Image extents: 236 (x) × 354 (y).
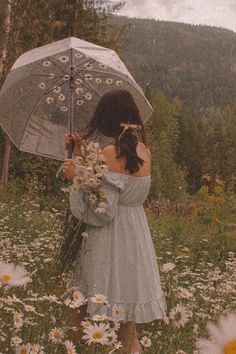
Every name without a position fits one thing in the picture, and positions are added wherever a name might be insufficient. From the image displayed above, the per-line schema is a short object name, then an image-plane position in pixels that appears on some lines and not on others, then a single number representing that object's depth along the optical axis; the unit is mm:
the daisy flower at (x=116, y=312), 2343
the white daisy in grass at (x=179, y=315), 2387
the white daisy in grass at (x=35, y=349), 1574
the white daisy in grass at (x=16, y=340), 1803
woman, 3592
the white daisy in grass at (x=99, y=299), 2323
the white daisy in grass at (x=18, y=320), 1891
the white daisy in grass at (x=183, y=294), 2936
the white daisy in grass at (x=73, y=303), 2164
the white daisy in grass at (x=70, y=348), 1708
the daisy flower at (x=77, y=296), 2300
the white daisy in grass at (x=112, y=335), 1937
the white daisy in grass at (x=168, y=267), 3037
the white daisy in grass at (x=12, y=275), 1351
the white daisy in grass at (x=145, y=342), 2561
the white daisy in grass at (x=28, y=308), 2264
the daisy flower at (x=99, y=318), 1971
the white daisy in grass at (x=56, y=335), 1974
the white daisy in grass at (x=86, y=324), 1866
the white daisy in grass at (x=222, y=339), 858
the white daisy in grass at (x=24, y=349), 1512
